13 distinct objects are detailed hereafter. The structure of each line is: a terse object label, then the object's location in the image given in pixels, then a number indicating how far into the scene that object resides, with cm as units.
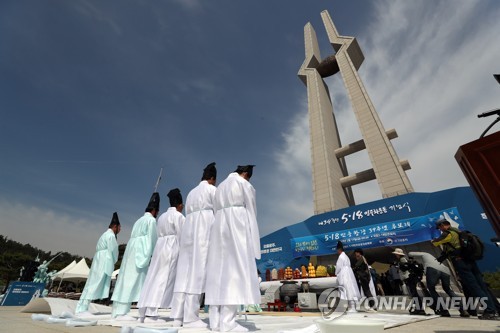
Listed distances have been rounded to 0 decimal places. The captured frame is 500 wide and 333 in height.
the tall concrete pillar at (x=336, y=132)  1836
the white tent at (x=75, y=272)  1853
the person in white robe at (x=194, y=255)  339
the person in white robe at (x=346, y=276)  673
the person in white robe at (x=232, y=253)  278
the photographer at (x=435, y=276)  471
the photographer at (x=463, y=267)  402
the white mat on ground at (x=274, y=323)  284
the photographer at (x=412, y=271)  538
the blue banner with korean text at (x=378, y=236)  1112
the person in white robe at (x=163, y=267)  407
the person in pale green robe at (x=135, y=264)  465
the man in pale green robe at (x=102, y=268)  537
